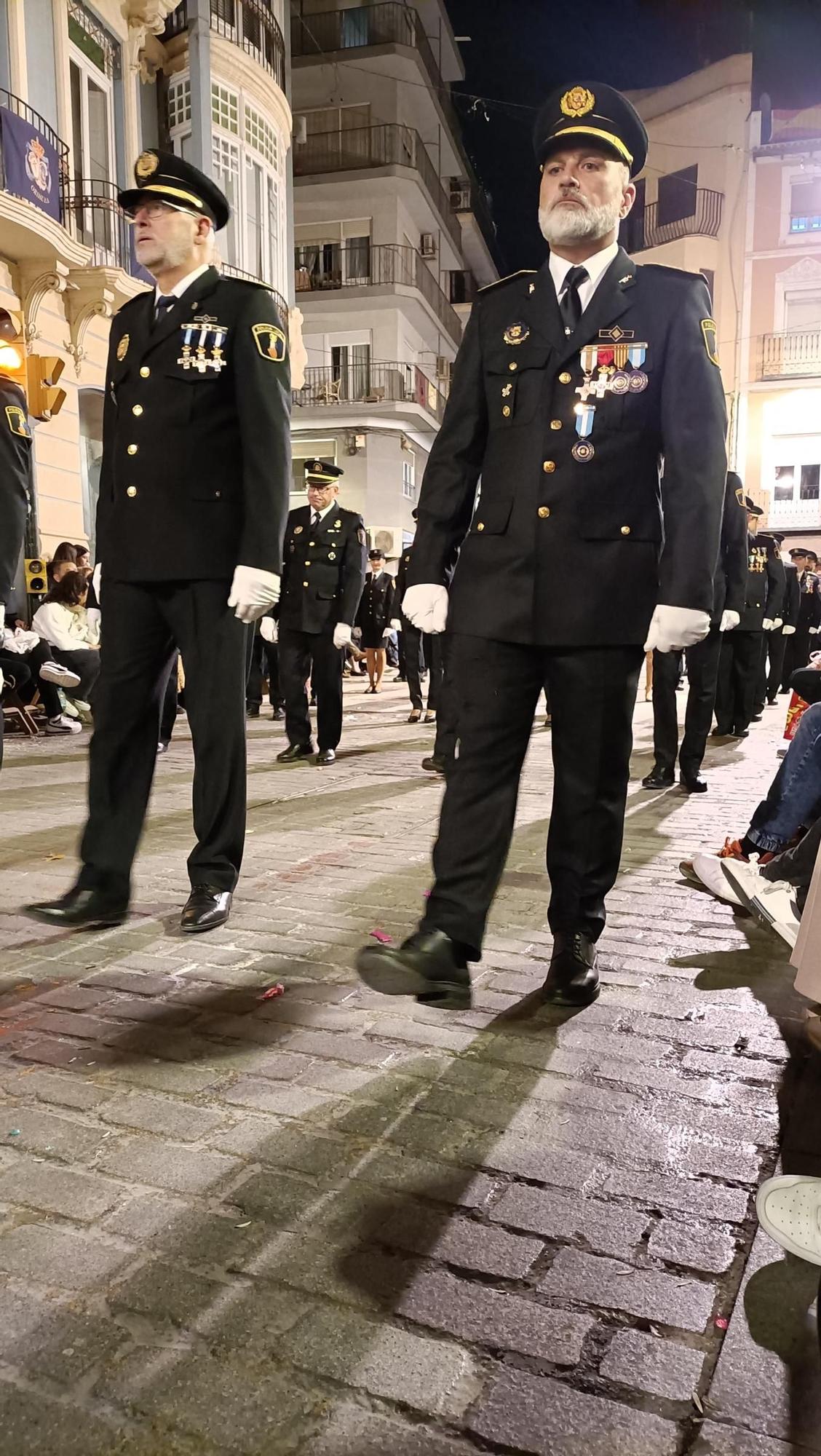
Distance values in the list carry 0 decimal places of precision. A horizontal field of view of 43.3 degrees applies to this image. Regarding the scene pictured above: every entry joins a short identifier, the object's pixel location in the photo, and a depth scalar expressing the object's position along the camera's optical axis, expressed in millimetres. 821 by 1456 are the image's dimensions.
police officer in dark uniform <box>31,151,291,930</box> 3293
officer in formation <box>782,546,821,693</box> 14094
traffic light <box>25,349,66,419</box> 12117
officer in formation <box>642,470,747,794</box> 6512
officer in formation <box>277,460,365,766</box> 7598
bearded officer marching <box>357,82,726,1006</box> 2533
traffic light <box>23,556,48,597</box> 11758
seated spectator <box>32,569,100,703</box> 9852
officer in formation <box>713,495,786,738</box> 9219
